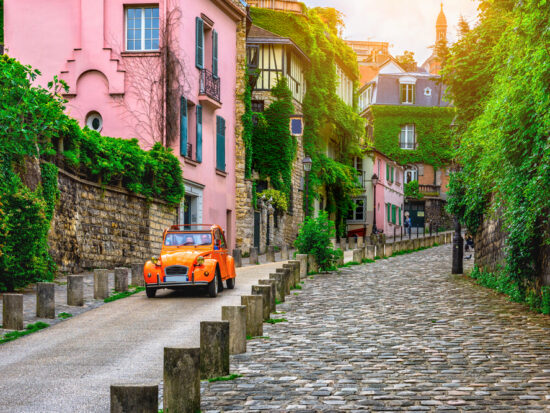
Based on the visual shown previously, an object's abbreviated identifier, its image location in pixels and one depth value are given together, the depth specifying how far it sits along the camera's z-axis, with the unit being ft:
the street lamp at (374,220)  177.13
